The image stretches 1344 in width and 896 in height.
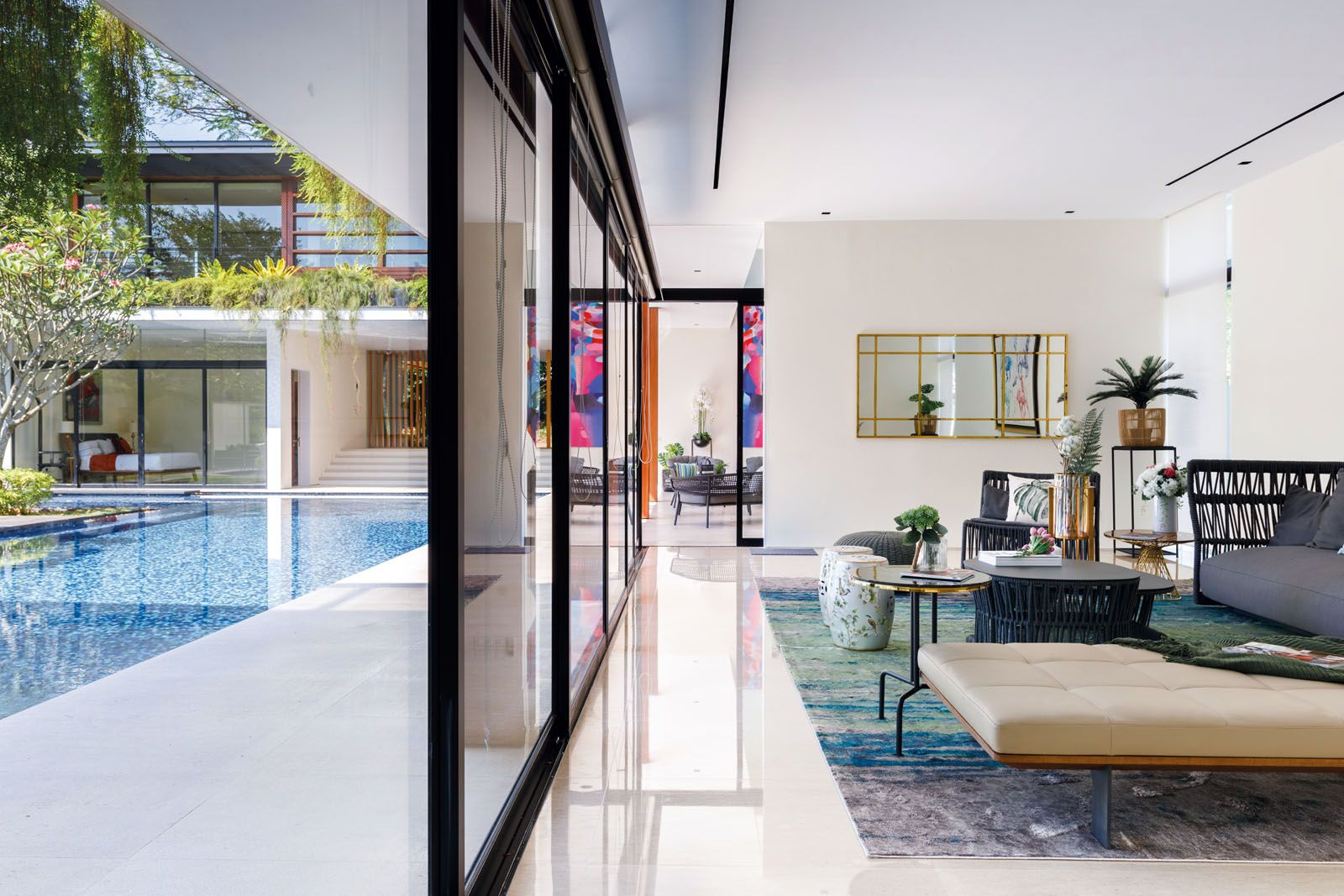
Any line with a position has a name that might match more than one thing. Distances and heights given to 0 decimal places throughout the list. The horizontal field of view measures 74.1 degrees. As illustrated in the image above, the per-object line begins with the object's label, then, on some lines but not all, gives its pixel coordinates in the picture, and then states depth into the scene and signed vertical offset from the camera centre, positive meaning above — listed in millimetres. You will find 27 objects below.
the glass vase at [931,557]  3824 -529
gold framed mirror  8586 +537
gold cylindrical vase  5520 -434
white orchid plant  15438 +441
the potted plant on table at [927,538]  3832 -456
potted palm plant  7957 +377
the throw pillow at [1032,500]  6289 -468
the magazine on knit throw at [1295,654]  2891 -742
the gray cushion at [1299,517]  5441 -502
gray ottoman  6547 -816
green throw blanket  2744 -736
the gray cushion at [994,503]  6910 -536
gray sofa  4758 -690
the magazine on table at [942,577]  3650 -594
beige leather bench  2389 -787
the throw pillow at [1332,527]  5109 -524
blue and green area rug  2461 -1144
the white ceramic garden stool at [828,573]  4914 -777
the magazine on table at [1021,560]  4336 -614
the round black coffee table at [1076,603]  4008 -767
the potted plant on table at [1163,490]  6246 -389
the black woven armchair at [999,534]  5812 -711
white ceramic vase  6355 -560
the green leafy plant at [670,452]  14742 -309
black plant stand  8016 -379
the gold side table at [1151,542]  6234 -780
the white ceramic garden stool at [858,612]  4680 -944
